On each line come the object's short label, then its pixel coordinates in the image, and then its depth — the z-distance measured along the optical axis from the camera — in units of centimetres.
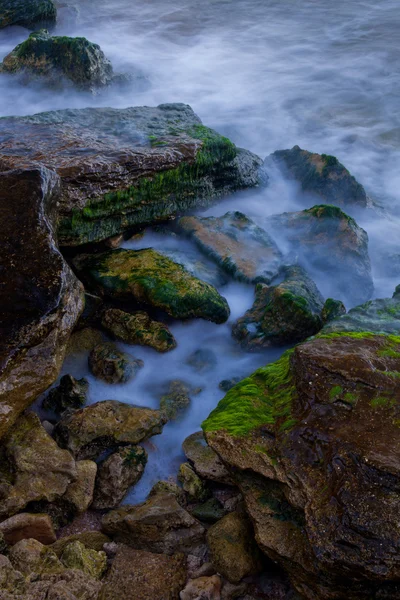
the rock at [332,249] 663
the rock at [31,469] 373
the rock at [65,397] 473
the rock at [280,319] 544
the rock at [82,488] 390
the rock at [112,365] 509
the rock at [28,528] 358
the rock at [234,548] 341
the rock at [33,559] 329
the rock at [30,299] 391
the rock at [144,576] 336
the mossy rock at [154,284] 554
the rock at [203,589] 327
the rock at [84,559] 341
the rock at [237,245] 644
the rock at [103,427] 423
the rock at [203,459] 411
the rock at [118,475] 405
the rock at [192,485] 408
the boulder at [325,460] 299
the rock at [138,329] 539
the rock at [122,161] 582
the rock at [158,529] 366
